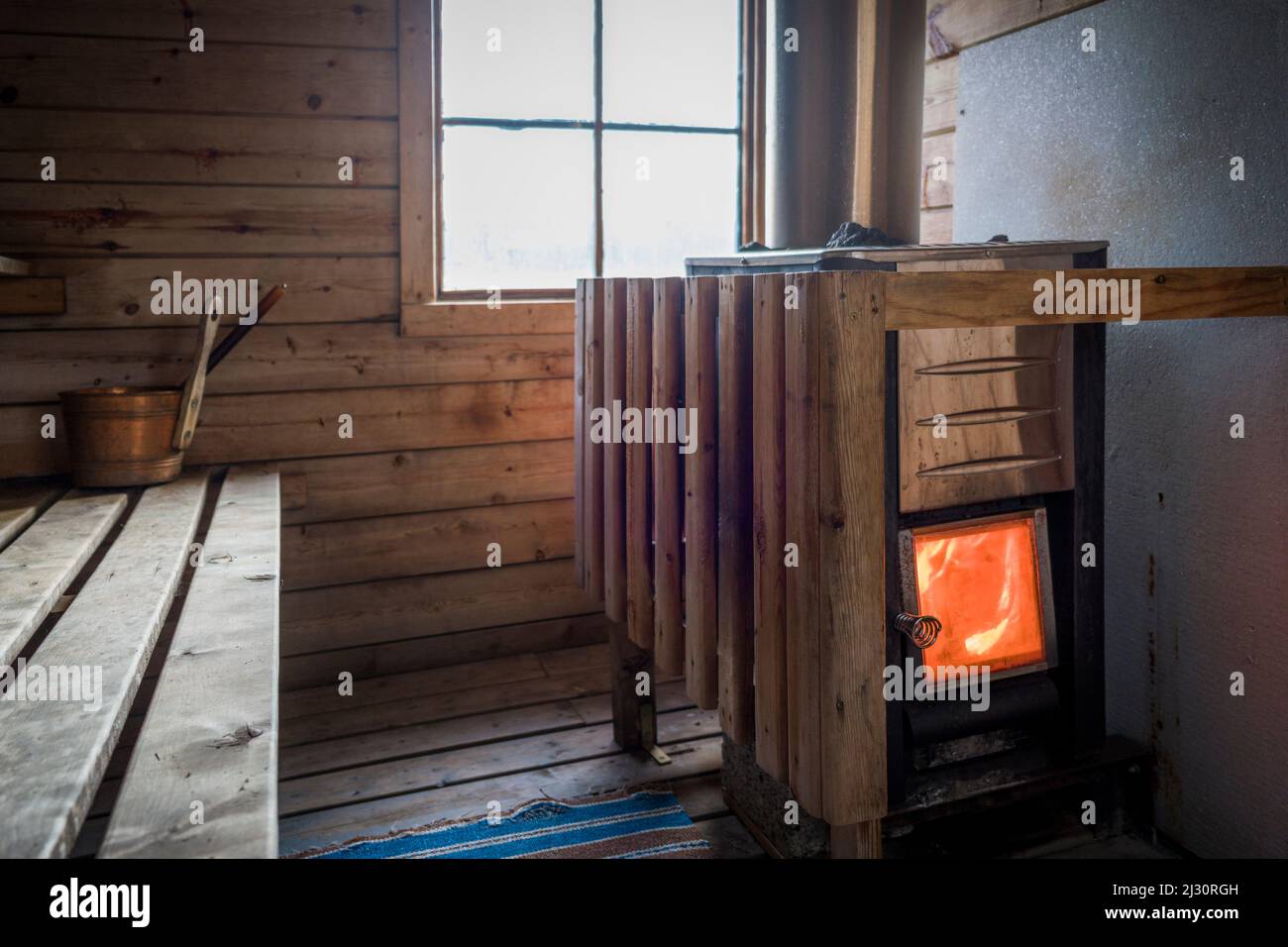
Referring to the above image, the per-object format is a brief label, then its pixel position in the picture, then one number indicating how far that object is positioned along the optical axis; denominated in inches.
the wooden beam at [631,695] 99.0
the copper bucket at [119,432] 92.0
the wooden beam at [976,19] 89.7
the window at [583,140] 118.9
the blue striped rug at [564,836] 81.2
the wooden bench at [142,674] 36.6
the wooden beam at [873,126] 86.4
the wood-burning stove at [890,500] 58.6
